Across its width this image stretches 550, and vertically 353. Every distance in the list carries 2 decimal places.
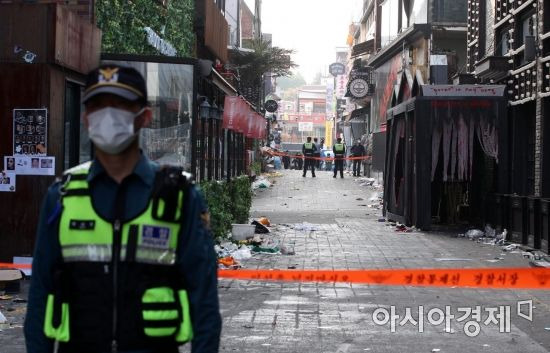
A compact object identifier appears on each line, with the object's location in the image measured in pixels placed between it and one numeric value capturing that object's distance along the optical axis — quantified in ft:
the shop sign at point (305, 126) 469.65
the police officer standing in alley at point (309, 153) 125.88
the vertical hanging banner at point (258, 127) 73.80
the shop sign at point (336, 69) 296.10
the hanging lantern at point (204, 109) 47.16
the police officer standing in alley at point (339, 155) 120.47
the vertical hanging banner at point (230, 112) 50.29
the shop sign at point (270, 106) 159.53
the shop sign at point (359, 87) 150.00
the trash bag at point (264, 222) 60.54
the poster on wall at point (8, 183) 35.12
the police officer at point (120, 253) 10.21
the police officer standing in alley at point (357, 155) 137.39
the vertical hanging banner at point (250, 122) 62.67
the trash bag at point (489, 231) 56.29
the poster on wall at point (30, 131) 34.78
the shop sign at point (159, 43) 51.13
